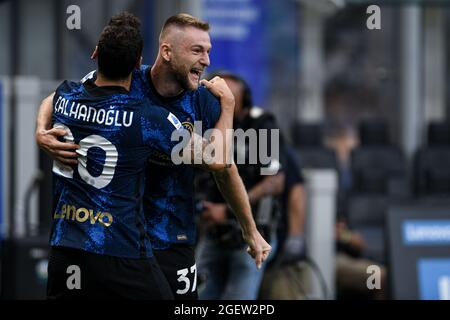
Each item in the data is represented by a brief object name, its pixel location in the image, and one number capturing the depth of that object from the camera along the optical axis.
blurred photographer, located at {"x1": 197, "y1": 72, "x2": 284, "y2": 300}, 14.09
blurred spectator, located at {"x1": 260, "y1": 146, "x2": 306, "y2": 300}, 15.33
